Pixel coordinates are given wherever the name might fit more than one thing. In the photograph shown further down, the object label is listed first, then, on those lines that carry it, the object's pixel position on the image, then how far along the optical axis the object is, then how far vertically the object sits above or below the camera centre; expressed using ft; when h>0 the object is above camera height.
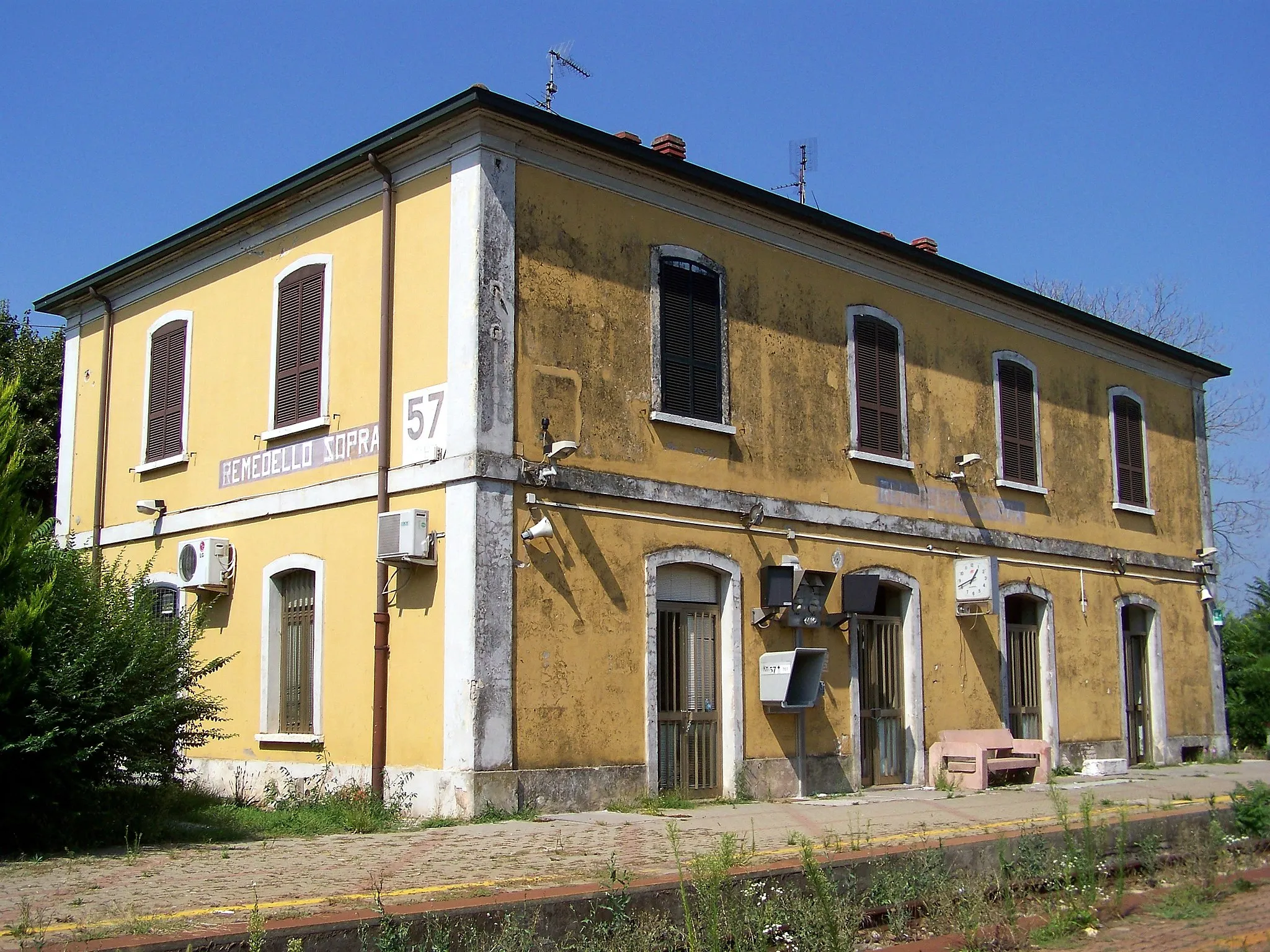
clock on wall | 52.26 +3.89
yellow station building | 38.88 +7.62
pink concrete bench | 49.55 -3.03
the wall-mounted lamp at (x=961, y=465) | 53.93 +8.92
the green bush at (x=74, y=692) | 29.81 -0.21
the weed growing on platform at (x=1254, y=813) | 35.35 -3.68
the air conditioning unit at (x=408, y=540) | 38.34 +4.17
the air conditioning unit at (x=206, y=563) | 46.29 +4.22
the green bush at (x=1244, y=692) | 72.08 -0.84
